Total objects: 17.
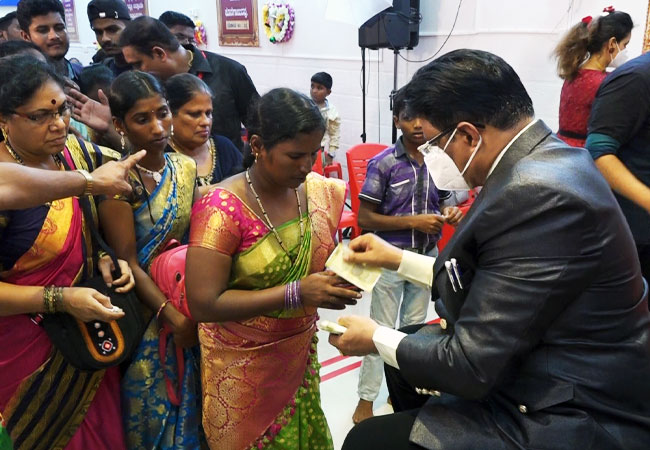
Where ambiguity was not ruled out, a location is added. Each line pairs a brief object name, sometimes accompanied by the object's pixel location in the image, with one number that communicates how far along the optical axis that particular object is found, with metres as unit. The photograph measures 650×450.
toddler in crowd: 5.39
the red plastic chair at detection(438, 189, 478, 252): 3.33
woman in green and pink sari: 1.45
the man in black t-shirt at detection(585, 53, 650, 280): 2.00
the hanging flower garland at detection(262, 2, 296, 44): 6.26
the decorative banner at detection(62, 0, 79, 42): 10.61
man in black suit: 1.01
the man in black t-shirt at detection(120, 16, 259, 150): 2.51
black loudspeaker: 4.60
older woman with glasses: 1.48
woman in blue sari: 1.72
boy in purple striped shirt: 2.41
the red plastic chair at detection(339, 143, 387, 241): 3.76
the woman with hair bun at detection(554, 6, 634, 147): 3.02
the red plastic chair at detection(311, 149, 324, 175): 4.46
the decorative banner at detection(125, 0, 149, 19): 8.97
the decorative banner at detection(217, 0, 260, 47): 6.76
